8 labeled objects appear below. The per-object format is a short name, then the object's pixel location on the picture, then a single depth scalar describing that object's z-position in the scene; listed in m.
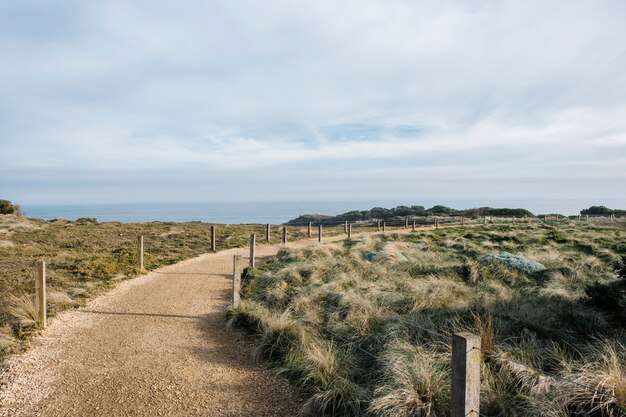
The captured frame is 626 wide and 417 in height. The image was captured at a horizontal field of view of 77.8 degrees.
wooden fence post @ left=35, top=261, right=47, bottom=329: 7.98
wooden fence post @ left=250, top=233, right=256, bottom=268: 14.08
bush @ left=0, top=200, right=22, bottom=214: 36.03
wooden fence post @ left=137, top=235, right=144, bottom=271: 13.83
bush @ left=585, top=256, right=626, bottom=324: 6.86
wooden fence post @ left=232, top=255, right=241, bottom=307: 9.22
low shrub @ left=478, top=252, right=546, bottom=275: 11.66
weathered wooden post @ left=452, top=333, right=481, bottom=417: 3.41
